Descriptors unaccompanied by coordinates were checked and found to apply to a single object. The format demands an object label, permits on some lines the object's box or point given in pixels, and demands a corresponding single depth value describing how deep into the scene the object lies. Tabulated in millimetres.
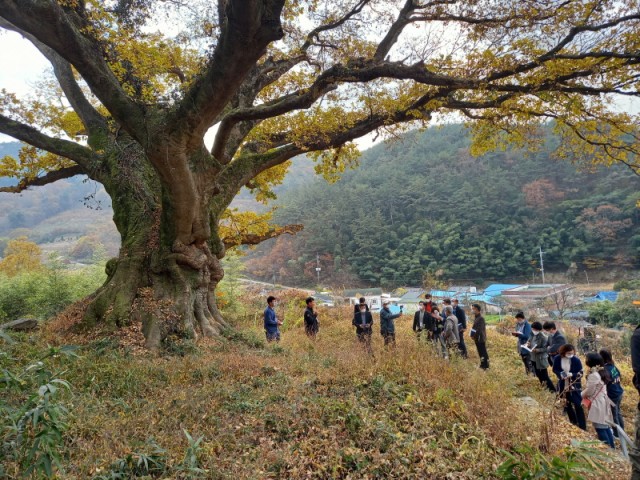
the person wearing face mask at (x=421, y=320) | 8891
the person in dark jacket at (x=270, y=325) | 7801
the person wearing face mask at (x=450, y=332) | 8055
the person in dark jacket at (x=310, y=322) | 8102
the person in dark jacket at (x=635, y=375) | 2676
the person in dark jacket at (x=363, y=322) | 7805
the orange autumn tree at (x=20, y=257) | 24269
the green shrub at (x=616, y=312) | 23609
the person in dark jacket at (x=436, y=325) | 8672
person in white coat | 4758
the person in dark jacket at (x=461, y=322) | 8570
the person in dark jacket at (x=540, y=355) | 6500
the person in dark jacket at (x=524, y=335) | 7615
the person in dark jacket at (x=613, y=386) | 5066
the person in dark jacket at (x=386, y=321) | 7848
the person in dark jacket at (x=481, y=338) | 7906
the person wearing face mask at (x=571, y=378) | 5266
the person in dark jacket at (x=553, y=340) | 6184
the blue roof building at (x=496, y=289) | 37906
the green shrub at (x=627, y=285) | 35250
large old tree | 5180
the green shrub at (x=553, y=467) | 2275
